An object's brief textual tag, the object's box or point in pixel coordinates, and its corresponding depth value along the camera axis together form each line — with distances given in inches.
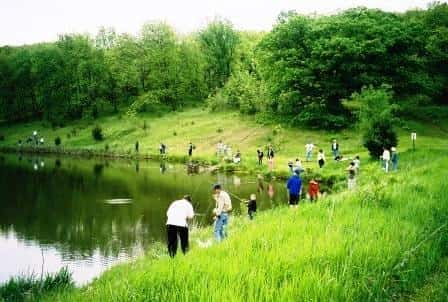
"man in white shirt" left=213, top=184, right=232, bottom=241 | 671.1
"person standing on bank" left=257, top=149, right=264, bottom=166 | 1759.4
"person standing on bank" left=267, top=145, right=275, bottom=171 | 1647.3
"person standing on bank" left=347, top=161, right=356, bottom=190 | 1031.6
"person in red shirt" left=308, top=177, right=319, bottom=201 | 904.9
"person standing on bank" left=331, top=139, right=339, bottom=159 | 1666.6
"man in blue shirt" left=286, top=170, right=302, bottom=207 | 827.4
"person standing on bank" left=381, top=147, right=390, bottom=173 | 1266.1
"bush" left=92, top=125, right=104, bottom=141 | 2759.6
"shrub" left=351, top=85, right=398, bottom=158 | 1473.9
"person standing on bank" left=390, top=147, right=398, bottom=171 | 1255.8
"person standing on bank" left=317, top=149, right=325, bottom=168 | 1574.8
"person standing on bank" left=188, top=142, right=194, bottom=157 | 2051.6
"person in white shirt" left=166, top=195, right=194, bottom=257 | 564.1
